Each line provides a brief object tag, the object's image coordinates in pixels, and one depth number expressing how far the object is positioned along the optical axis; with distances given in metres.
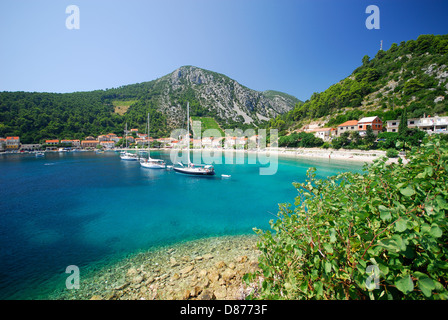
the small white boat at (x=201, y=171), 27.72
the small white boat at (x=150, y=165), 35.23
